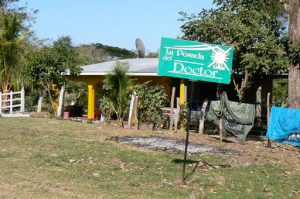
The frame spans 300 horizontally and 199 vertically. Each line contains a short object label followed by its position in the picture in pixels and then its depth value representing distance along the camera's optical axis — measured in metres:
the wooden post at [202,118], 15.91
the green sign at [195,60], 8.26
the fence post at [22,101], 22.14
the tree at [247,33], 15.21
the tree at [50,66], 21.73
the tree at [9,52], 23.05
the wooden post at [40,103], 22.53
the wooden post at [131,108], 17.61
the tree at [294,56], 15.49
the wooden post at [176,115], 16.81
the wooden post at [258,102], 20.50
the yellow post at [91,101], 25.50
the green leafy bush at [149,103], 17.95
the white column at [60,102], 21.67
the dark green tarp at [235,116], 14.24
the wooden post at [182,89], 20.45
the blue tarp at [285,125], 14.44
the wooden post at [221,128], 14.31
